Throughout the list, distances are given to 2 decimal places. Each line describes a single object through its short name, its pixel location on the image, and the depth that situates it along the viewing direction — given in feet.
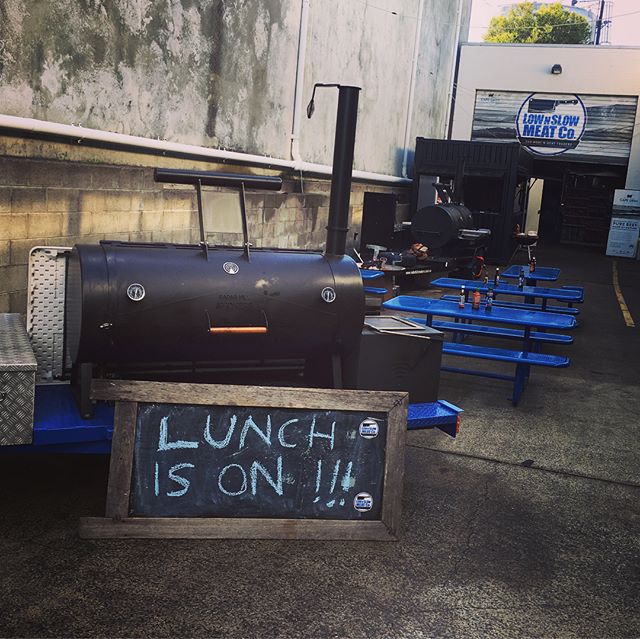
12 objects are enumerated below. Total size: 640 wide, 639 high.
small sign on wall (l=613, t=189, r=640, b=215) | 83.15
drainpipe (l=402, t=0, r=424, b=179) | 61.72
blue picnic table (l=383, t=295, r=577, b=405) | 24.20
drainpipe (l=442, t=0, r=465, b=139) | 76.64
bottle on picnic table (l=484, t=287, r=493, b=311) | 28.86
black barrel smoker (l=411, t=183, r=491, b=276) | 52.24
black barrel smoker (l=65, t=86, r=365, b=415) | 14.53
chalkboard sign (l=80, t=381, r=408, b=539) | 12.98
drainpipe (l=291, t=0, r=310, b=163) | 39.63
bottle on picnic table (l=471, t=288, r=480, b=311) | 28.81
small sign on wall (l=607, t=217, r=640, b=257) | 83.71
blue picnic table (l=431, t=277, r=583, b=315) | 34.35
